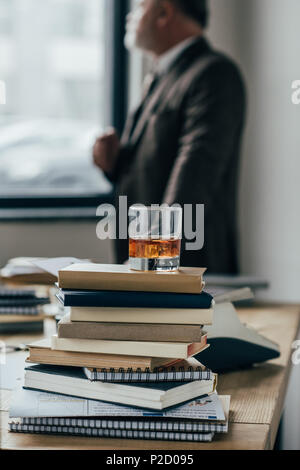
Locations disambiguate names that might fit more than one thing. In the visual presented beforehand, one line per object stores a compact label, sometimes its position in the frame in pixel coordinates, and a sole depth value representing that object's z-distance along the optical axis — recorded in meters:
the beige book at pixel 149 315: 1.82
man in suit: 3.51
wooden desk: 1.79
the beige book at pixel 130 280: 1.82
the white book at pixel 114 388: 1.81
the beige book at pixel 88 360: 1.82
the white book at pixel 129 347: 1.81
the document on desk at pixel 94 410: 1.81
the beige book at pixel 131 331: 1.82
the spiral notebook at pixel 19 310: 2.57
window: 4.63
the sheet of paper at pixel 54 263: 1.97
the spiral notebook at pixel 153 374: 1.82
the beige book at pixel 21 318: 2.50
